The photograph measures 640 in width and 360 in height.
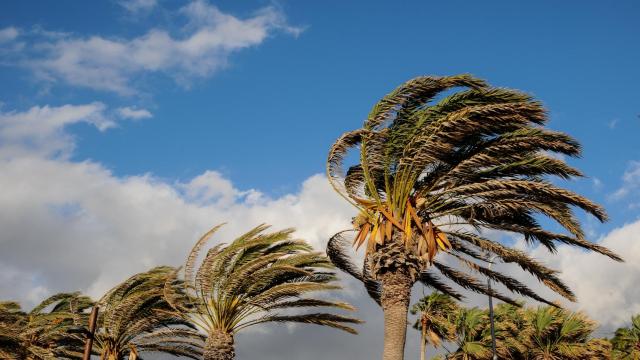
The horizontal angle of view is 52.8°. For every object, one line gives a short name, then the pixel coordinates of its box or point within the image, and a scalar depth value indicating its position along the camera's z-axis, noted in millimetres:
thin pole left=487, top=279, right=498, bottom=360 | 26547
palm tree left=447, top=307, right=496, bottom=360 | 31000
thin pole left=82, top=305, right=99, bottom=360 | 17402
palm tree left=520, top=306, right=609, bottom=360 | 31578
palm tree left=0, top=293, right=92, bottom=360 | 24531
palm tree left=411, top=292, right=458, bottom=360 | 34094
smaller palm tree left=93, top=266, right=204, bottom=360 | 24766
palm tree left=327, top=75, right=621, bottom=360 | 14078
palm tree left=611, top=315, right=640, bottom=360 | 33438
